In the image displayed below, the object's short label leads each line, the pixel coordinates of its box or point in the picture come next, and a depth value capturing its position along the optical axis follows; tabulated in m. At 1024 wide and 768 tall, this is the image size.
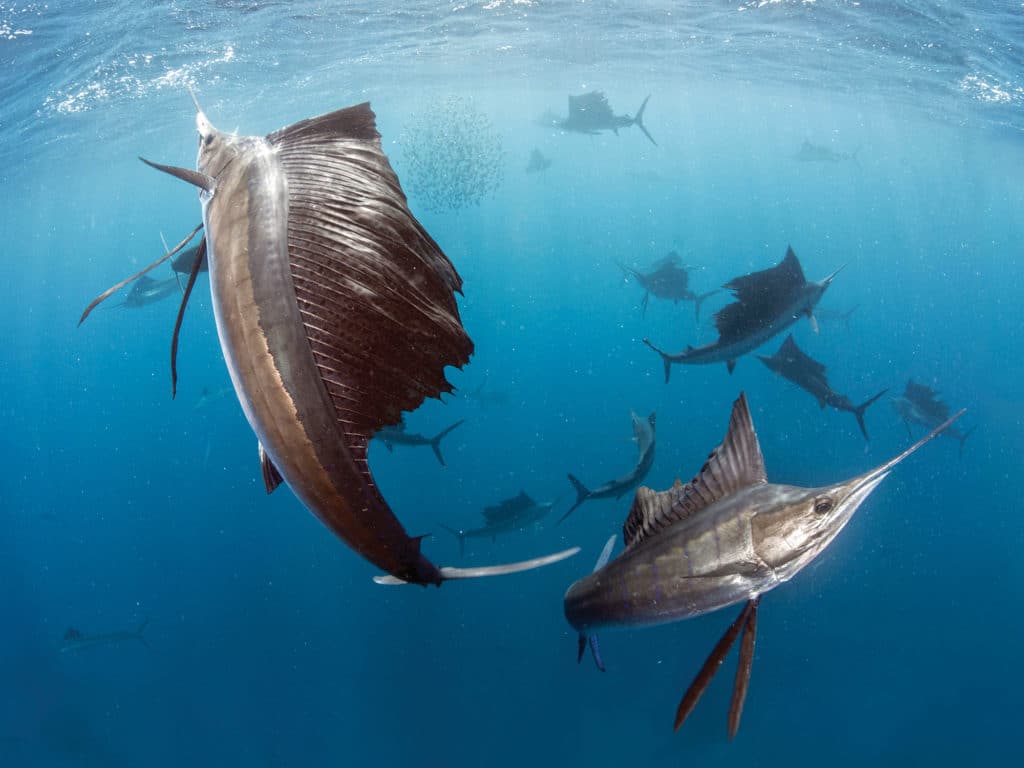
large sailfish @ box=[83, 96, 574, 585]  0.72
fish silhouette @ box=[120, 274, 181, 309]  12.64
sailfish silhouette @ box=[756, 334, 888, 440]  8.20
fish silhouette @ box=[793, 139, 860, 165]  22.06
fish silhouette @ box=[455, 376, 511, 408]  15.60
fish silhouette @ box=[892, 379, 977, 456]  10.24
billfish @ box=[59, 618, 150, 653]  11.83
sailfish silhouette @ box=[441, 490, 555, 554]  8.98
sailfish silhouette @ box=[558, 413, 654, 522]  6.75
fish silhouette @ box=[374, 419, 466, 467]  7.88
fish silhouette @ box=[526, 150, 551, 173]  21.33
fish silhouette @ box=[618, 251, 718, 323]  13.12
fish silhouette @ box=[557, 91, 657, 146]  16.23
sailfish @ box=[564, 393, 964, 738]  1.87
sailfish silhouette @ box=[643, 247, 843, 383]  6.79
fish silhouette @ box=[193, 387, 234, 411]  13.21
